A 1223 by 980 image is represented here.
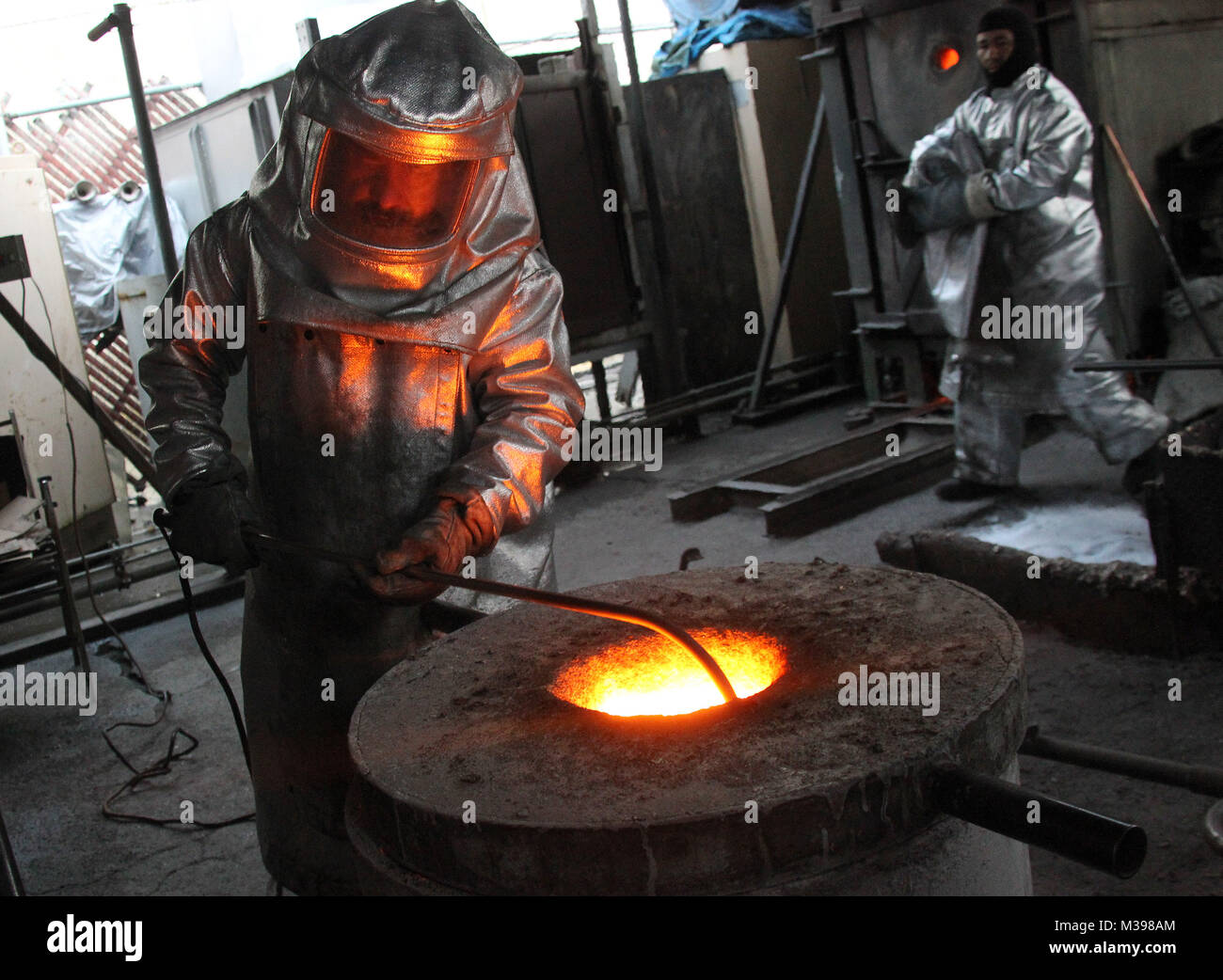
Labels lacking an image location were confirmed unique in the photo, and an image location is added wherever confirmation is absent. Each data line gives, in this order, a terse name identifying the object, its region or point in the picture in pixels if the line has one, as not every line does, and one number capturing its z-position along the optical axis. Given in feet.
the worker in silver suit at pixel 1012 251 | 14.58
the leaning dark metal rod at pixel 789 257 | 21.79
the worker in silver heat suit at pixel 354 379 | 6.47
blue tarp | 26.04
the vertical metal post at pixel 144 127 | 13.71
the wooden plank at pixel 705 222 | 24.94
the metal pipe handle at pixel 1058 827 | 3.95
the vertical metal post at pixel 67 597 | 12.96
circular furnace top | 4.26
